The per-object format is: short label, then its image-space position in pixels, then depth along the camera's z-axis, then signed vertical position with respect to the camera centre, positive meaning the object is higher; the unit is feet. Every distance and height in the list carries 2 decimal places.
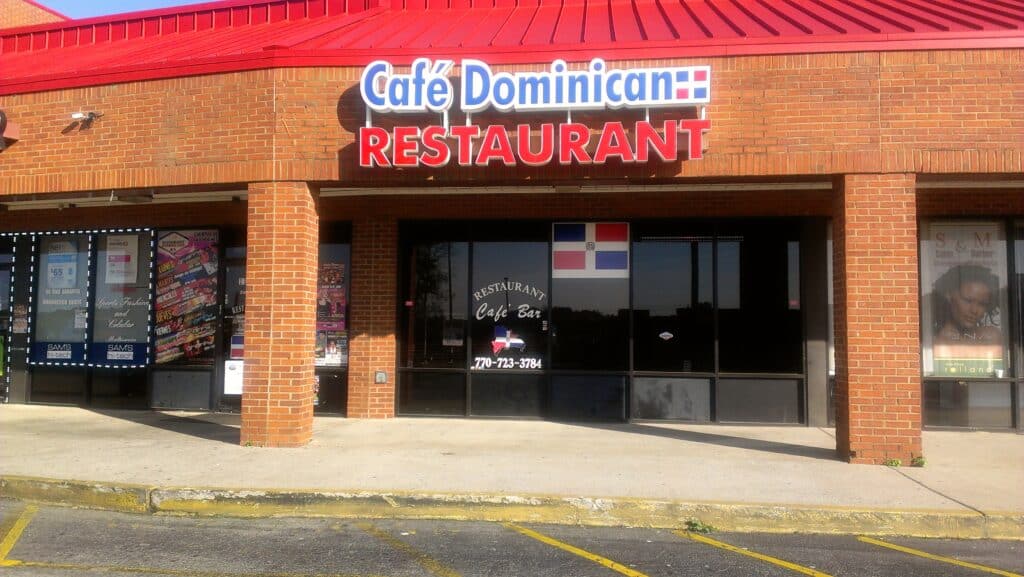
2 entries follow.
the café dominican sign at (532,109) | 28.50 +8.97
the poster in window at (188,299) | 41.68 +2.02
